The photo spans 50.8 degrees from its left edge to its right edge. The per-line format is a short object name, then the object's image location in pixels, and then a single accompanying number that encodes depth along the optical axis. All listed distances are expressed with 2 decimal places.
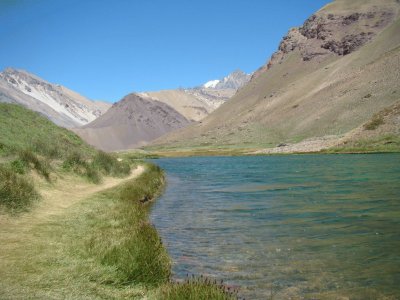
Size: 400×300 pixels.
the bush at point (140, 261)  10.26
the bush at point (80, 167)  32.25
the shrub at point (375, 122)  95.07
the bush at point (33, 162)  25.29
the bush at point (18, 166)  23.27
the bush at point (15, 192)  16.58
